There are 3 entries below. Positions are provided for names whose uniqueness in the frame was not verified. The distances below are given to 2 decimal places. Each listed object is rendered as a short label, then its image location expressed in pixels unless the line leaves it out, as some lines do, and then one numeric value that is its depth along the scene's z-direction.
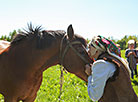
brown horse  2.26
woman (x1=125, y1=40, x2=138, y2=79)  7.12
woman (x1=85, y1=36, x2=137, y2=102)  1.79
